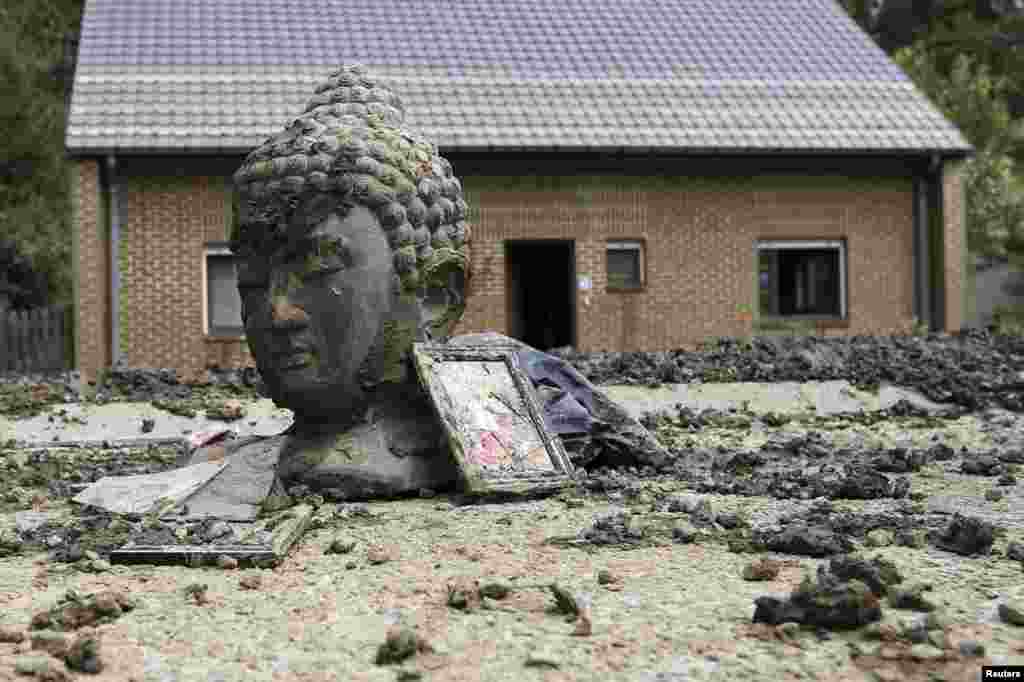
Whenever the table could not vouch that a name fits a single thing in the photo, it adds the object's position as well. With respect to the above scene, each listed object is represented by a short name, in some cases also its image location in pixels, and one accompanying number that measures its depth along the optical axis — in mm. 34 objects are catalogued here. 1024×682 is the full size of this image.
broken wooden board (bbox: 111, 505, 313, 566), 4543
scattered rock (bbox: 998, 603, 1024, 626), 3342
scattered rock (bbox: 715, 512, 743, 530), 5035
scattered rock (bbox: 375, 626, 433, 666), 3232
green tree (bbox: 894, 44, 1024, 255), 26547
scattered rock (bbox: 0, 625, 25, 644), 3498
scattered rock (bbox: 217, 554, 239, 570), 4512
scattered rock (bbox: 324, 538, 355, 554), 4750
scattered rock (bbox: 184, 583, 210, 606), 3951
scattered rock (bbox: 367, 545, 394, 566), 4559
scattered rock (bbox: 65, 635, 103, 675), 3221
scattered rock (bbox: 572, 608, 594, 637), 3391
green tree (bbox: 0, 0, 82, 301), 23609
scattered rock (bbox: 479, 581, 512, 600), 3836
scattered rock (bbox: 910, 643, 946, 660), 3035
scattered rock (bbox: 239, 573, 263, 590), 4121
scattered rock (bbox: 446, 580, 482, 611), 3744
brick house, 17766
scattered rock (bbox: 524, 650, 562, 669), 3151
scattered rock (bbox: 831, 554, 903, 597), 3639
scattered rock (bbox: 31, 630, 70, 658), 3383
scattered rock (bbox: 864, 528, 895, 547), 4578
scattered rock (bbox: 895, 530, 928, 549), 4543
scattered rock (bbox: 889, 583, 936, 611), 3498
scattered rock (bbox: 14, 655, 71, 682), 3145
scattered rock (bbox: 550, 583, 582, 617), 3572
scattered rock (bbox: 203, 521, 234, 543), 4852
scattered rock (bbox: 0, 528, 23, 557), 4910
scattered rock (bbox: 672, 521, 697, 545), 4777
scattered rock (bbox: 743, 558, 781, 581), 3951
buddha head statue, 6109
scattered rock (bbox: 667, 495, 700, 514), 5488
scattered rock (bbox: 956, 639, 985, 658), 3065
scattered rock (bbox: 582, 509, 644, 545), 4730
